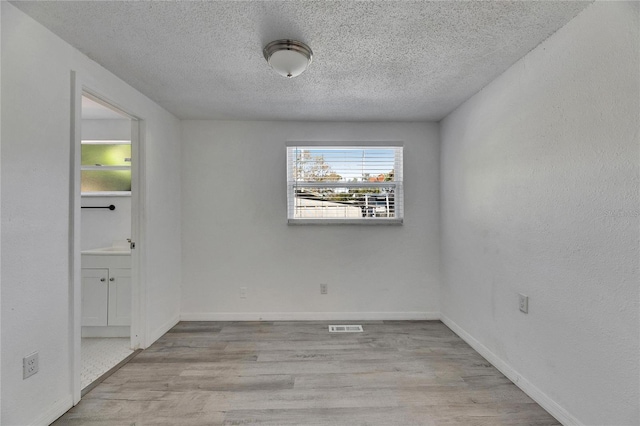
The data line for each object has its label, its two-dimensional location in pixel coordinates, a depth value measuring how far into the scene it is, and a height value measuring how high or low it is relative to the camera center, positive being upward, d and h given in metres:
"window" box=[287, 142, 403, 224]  3.49 +0.40
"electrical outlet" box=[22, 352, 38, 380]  1.59 -0.79
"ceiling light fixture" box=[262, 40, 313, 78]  1.81 +1.01
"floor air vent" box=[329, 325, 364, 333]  3.11 -1.18
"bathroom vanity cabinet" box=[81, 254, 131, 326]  2.91 -0.68
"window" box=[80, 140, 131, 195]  3.55 +0.63
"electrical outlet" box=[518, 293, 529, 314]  2.02 -0.60
